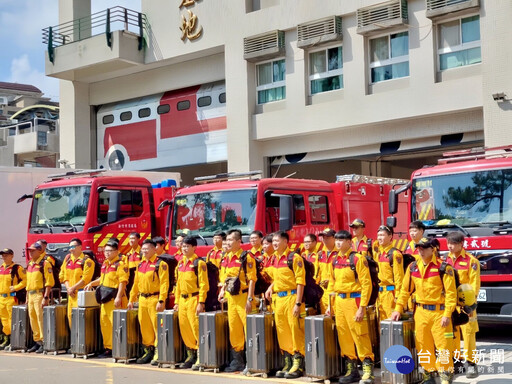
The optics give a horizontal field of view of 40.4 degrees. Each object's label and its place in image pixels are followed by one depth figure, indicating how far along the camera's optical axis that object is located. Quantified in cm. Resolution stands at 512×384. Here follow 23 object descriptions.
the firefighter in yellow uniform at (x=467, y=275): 819
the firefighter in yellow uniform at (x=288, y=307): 881
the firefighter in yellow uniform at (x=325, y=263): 1005
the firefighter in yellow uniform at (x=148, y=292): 1022
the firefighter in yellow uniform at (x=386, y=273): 946
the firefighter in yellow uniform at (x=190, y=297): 975
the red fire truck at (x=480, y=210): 1009
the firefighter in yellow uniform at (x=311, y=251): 991
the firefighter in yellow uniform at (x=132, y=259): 1095
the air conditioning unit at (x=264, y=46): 1956
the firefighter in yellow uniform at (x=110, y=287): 1082
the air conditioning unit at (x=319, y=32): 1845
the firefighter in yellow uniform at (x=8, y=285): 1249
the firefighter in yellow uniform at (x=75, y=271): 1146
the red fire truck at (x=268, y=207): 1202
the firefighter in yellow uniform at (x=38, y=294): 1188
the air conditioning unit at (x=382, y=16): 1714
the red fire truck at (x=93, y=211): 1383
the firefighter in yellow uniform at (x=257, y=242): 1091
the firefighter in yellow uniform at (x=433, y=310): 747
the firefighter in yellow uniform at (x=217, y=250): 1147
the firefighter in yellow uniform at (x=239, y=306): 940
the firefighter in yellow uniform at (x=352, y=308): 825
